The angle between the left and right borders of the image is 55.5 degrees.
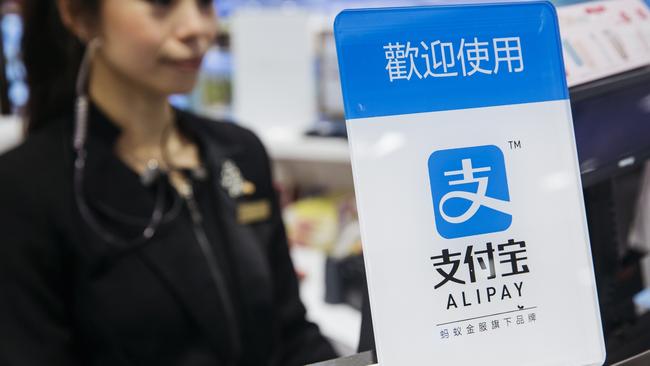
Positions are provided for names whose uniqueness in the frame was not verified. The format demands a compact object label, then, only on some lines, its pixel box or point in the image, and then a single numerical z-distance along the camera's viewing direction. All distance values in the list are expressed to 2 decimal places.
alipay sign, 0.42
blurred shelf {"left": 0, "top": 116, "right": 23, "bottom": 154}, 2.93
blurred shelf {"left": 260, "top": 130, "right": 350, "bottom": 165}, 2.27
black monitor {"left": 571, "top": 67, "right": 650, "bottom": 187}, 0.56
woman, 1.03
